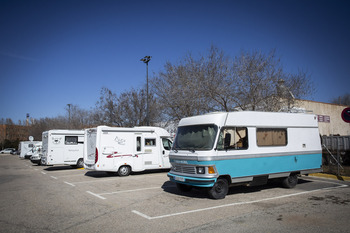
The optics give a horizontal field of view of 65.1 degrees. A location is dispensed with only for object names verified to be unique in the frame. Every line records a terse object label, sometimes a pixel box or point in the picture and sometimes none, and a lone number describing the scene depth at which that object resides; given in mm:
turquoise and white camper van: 8227
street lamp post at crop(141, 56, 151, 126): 21500
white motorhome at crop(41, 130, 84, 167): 18391
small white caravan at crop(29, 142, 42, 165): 23725
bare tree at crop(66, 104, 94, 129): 45538
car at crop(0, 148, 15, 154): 65188
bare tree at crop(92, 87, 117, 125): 26047
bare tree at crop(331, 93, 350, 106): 57109
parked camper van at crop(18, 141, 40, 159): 36728
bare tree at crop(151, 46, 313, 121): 16281
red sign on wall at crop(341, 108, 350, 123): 11484
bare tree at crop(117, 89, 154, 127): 25359
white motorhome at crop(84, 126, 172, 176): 13703
